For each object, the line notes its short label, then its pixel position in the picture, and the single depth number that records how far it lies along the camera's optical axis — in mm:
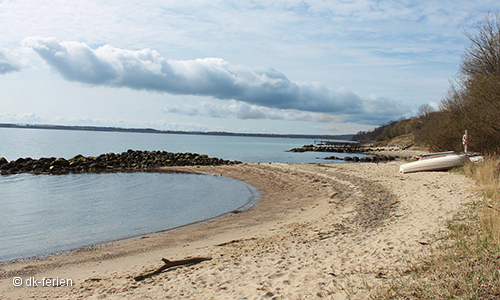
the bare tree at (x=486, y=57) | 20312
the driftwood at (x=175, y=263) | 7169
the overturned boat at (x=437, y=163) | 19781
